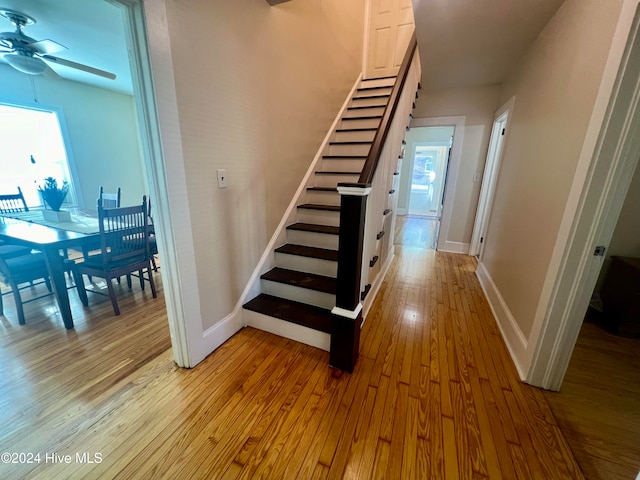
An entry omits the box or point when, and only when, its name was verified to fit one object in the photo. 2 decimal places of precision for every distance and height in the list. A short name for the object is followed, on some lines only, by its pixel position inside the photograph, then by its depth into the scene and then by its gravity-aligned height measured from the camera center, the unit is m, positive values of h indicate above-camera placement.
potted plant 2.54 -0.34
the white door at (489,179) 2.96 +0.02
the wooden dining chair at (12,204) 3.02 -0.48
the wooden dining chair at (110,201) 3.02 -0.40
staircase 1.89 -0.70
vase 2.61 -0.51
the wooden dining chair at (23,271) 2.02 -0.89
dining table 1.90 -0.57
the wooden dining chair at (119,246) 2.10 -0.69
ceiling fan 2.04 +1.02
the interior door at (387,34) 3.88 +2.26
